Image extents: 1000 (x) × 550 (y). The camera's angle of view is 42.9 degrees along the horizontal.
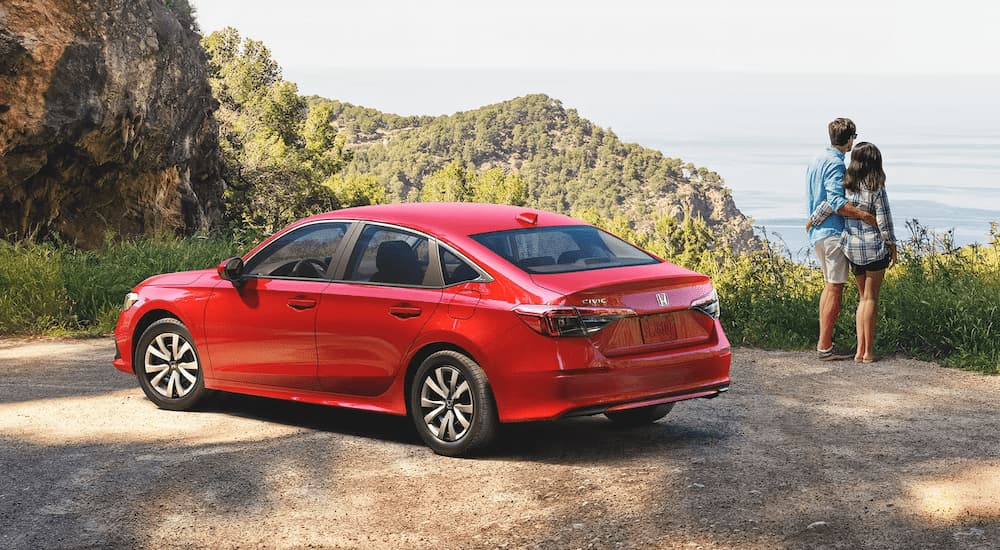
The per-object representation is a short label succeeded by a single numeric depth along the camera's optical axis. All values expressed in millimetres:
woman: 11008
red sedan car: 7113
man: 11094
